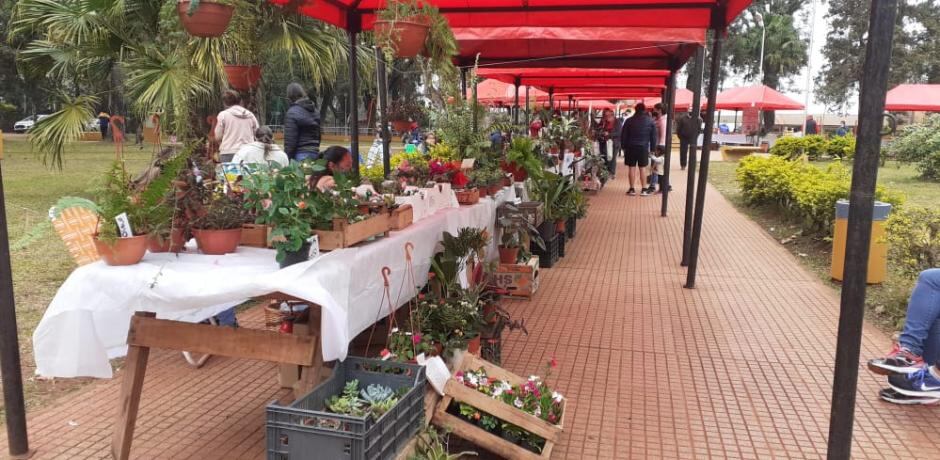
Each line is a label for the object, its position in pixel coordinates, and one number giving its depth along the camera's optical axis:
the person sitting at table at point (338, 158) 3.88
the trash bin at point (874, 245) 5.82
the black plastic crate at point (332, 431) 2.37
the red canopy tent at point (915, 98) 20.38
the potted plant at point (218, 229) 2.79
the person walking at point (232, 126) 6.12
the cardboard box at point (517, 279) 5.80
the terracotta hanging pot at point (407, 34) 4.22
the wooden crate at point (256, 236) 2.90
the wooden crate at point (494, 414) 2.97
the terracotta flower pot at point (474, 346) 3.71
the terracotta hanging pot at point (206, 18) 3.30
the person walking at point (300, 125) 6.45
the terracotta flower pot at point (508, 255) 5.93
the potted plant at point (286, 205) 2.60
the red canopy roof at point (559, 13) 5.59
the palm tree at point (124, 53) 6.62
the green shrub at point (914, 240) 5.49
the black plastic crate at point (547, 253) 7.04
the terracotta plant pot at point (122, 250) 2.61
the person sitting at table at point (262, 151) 5.44
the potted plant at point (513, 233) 5.76
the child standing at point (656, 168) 13.51
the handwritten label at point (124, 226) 2.58
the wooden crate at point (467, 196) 5.00
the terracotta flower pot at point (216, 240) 2.78
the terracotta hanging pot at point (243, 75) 4.50
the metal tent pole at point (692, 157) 6.66
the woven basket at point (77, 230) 3.20
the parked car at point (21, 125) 41.91
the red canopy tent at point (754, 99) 20.91
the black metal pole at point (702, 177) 5.94
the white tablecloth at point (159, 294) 2.52
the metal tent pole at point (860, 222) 2.10
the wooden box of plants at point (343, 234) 2.83
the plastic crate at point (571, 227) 8.53
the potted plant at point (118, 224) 2.59
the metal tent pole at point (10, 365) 2.93
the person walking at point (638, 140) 12.12
